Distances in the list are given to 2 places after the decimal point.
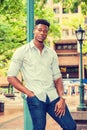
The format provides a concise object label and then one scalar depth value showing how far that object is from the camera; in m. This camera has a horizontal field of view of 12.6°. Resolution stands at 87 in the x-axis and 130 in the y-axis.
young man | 3.96
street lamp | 14.91
